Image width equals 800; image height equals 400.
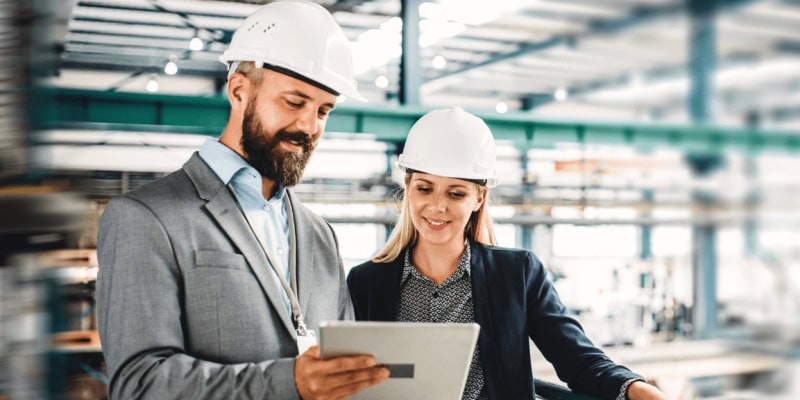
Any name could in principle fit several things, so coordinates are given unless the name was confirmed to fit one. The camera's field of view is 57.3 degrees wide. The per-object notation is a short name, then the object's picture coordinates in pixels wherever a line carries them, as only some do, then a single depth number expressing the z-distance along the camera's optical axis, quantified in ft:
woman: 8.14
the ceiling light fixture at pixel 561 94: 52.34
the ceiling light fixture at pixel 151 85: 40.41
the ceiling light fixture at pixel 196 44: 34.58
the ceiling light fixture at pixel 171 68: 38.14
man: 5.17
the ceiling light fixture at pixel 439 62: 40.63
